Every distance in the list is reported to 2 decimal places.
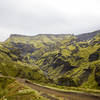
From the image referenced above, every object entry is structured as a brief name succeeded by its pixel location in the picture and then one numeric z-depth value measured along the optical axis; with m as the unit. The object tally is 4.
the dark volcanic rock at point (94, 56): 170.02
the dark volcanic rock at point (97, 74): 110.78
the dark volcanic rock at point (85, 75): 130.12
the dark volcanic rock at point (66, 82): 101.50
